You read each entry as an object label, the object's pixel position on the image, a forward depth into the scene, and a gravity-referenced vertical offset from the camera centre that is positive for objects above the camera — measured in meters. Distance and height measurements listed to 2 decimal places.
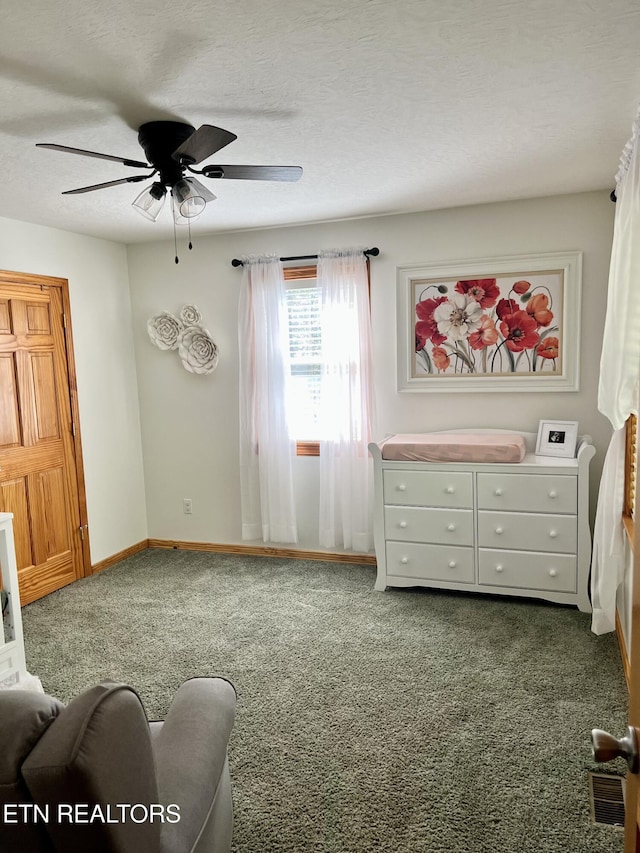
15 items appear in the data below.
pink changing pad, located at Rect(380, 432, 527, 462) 3.58 -0.56
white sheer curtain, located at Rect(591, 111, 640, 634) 2.41 -0.09
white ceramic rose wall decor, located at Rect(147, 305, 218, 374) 4.65 +0.21
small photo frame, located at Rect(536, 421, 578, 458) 3.68 -0.53
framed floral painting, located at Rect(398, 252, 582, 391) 3.81 +0.19
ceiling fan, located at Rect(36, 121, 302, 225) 2.35 +0.75
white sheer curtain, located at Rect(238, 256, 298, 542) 4.40 -0.28
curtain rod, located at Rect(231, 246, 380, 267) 4.11 +0.73
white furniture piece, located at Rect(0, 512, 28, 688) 2.85 -1.11
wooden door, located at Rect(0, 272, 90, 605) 3.85 -0.46
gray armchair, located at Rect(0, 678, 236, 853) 0.90 -0.63
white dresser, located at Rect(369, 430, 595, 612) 3.48 -1.03
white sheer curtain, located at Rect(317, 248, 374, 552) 4.20 -0.27
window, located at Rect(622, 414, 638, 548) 2.98 -0.60
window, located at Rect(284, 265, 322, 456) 4.42 +0.04
